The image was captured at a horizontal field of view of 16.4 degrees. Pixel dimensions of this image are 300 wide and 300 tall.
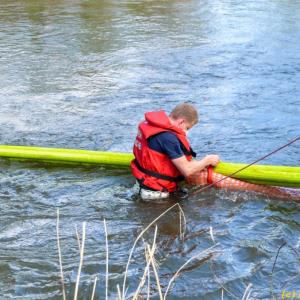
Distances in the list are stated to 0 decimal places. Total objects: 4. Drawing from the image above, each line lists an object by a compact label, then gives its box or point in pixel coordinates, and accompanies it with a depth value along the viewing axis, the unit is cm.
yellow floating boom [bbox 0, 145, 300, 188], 897
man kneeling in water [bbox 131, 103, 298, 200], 849
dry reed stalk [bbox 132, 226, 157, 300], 427
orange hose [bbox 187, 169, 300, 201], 905
